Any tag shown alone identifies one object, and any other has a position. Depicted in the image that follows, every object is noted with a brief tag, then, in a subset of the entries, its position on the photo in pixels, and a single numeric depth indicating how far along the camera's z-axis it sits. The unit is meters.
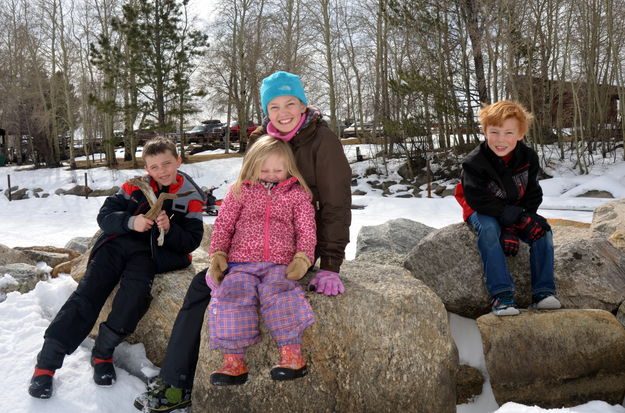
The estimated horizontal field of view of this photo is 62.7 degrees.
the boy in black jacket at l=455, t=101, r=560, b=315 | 3.11
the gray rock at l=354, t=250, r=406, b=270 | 3.91
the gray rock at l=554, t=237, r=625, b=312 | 3.22
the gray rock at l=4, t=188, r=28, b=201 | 17.75
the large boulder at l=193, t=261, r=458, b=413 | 2.35
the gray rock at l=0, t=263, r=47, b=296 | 4.02
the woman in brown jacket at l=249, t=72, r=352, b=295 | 2.52
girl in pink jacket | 2.25
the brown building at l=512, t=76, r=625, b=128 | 13.76
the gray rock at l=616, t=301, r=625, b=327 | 3.12
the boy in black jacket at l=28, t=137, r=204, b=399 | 2.77
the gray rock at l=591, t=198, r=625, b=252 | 4.02
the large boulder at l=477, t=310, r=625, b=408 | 2.81
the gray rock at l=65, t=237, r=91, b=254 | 6.82
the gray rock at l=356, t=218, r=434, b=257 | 4.92
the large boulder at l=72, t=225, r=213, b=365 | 3.11
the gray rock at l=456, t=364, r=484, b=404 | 3.04
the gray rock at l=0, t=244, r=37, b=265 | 5.15
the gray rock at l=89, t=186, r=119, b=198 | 17.02
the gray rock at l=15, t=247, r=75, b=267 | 5.36
